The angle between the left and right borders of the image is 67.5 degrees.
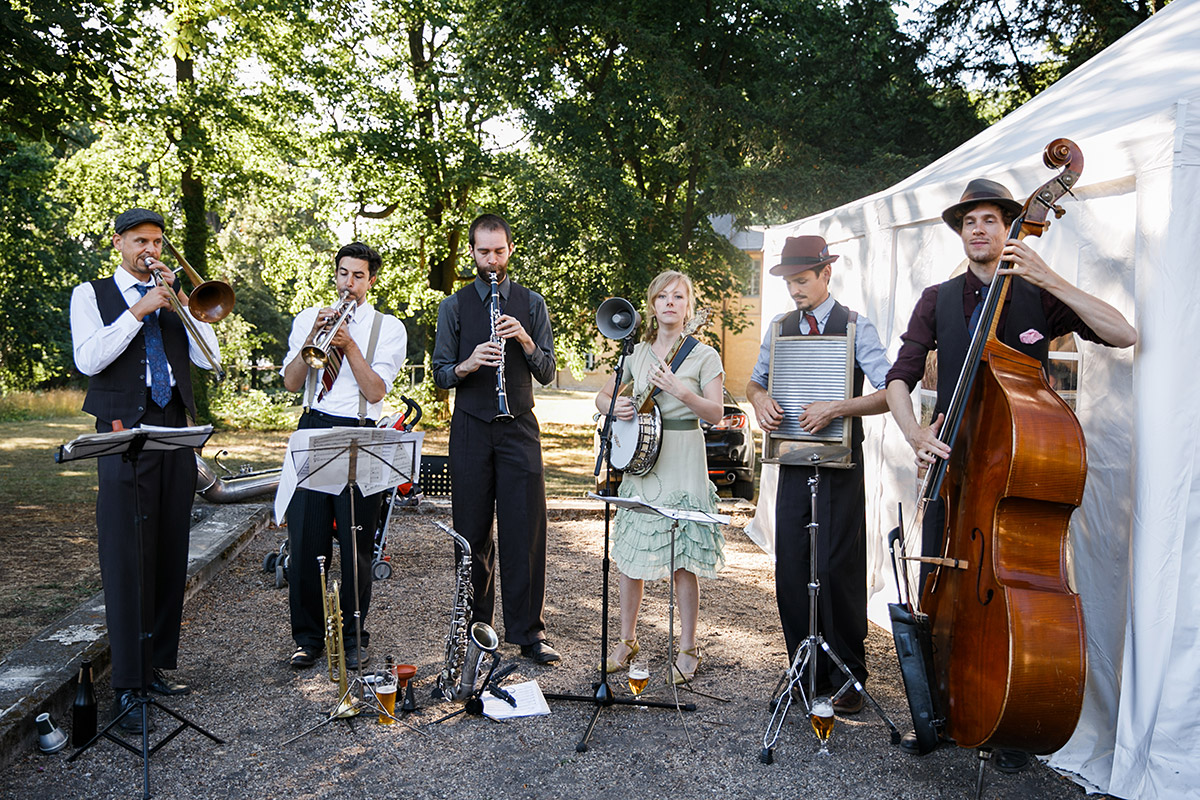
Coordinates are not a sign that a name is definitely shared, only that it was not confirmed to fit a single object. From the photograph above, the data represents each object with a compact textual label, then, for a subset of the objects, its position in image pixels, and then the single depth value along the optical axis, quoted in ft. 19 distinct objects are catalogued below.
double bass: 9.04
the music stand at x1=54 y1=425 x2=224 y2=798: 10.83
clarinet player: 15.38
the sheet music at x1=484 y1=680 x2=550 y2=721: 13.24
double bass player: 10.16
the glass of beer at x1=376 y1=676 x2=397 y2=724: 12.82
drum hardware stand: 12.14
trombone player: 12.75
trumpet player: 14.93
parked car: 32.35
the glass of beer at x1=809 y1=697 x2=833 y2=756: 11.46
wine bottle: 12.09
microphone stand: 12.90
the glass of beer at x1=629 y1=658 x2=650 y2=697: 13.02
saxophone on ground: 13.37
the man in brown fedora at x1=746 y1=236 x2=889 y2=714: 13.35
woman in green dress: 14.23
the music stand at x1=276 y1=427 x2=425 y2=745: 12.55
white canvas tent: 10.05
